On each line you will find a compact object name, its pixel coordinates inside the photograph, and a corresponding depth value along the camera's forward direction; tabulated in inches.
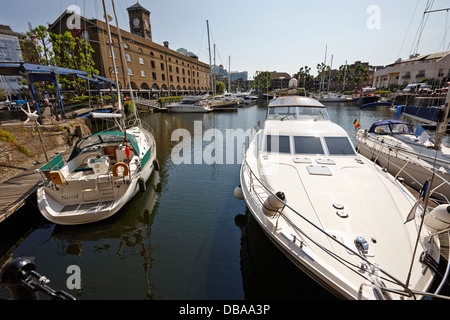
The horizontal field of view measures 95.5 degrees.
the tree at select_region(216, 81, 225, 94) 3004.4
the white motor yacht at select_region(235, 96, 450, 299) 136.0
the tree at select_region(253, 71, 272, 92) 3863.2
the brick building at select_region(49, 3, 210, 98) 1417.2
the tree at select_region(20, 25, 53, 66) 934.0
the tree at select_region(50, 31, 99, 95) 1046.2
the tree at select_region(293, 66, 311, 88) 3629.4
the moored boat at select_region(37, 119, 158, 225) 274.7
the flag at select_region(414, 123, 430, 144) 369.4
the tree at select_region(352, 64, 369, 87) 3129.9
